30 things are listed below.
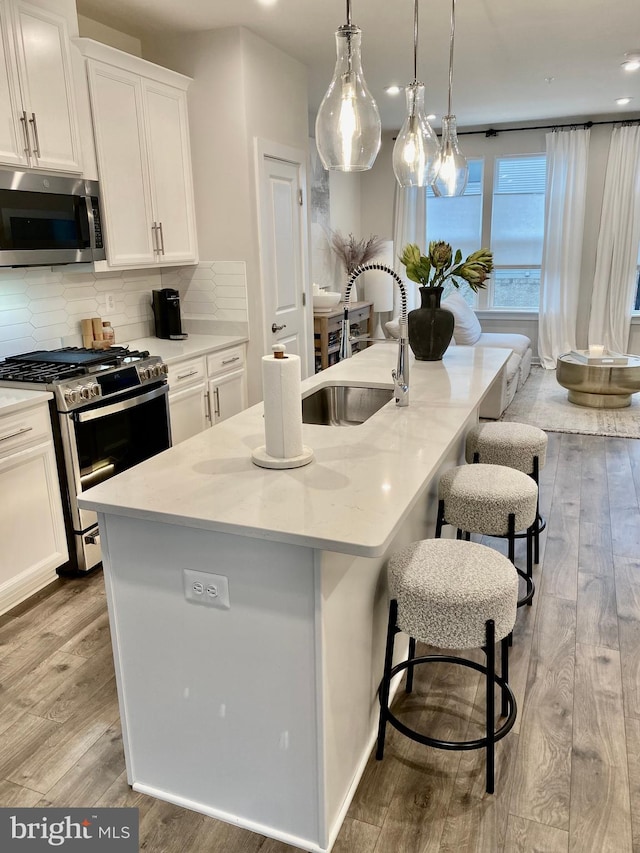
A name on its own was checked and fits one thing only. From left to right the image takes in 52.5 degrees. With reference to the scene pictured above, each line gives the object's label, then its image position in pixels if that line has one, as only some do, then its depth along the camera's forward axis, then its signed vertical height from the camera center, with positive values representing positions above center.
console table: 5.69 -0.72
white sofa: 5.55 -0.95
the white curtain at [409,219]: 7.93 +0.37
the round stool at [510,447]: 2.91 -0.87
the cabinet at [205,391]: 3.74 -0.81
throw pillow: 6.19 -0.68
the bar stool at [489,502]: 2.37 -0.90
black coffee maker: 4.24 -0.37
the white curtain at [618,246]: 7.11 +0.00
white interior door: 4.35 +0.02
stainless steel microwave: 2.92 +0.18
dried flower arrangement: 7.30 +0.01
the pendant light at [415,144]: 2.46 +0.39
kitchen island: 1.53 -0.91
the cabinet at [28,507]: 2.69 -1.04
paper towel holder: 1.83 -0.57
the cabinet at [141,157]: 3.44 +0.55
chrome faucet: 2.41 -0.41
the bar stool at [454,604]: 1.75 -0.93
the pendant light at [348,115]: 1.76 +0.37
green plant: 3.03 -0.07
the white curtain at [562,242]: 7.29 +0.06
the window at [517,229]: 7.70 +0.22
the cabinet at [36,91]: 2.85 +0.74
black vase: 3.22 -0.38
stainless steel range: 2.91 -0.71
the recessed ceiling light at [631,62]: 4.62 +1.30
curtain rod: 7.04 +1.32
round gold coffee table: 5.82 -1.19
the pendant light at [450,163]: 3.07 +0.40
